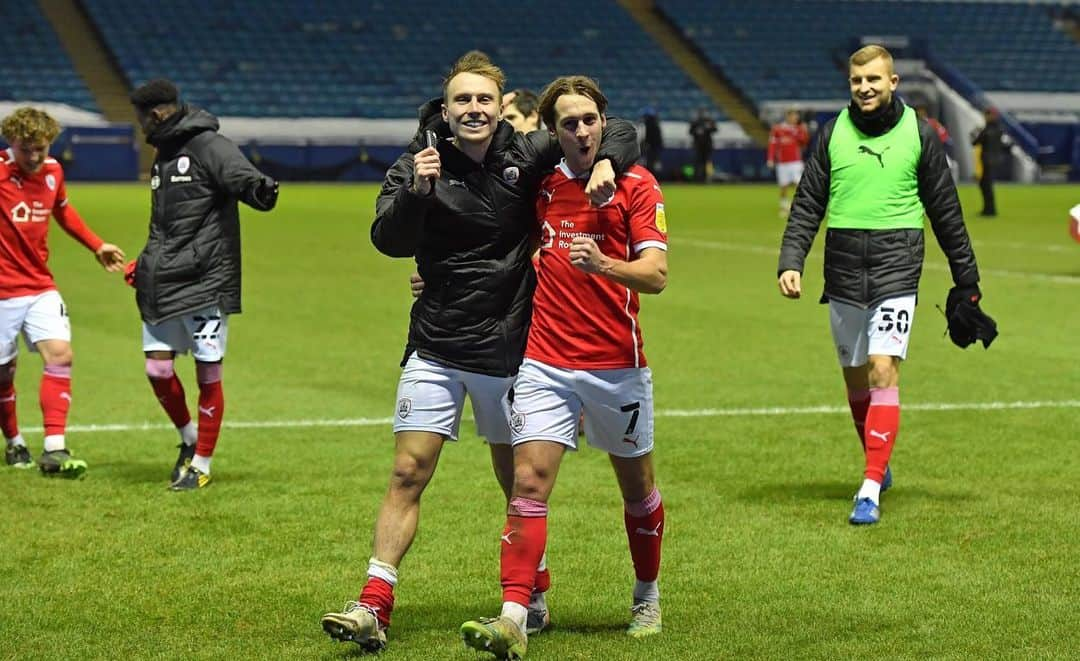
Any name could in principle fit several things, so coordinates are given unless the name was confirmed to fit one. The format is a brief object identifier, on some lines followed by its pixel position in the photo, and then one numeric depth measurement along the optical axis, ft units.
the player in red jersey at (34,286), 32.58
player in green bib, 27.94
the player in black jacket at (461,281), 19.81
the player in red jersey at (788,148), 122.72
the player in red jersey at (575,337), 19.26
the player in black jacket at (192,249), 30.86
